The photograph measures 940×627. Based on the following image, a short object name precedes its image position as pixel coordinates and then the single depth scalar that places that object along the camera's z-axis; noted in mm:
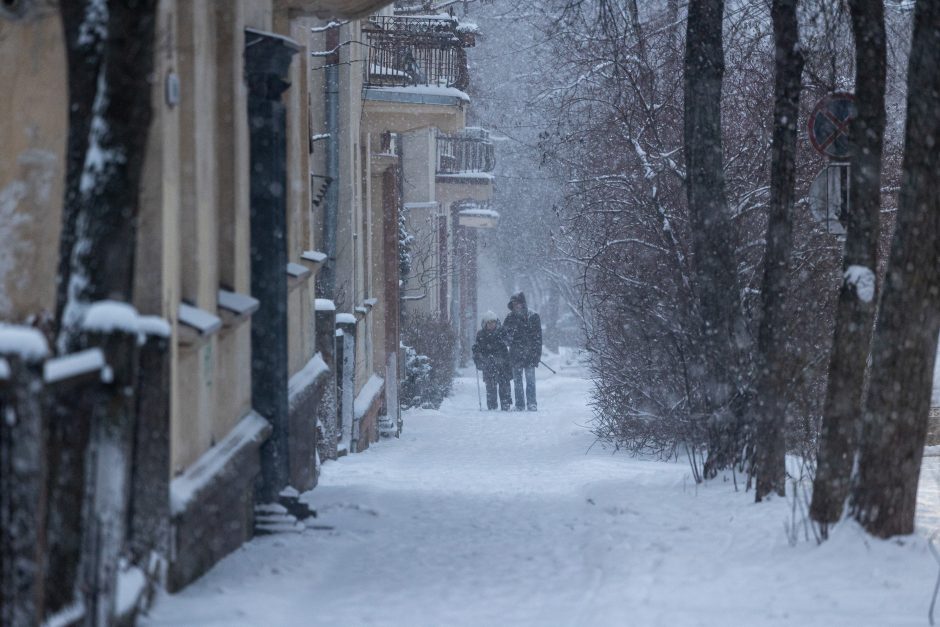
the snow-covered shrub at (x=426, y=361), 45312
